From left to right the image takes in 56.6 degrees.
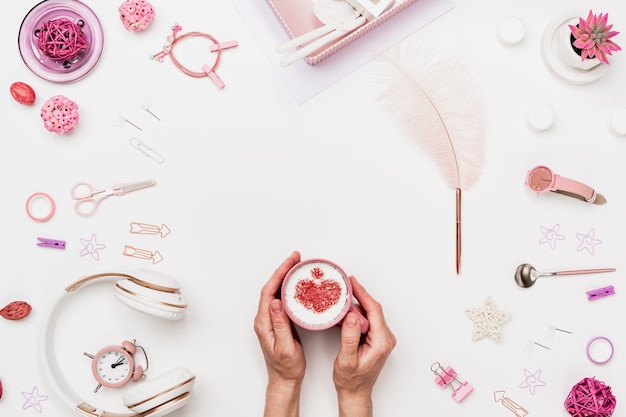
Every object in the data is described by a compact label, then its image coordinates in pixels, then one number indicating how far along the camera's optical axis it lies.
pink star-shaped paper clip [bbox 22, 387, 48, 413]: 1.38
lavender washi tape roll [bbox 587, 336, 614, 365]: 1.41
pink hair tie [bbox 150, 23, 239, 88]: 1.39
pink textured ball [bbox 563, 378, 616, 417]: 1.32
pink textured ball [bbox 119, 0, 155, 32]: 1.36
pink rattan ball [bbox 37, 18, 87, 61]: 1.34
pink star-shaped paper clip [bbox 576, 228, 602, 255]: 1.43
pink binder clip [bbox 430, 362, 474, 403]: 1.38
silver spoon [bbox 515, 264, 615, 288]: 1.40
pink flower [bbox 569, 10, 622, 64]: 1.30
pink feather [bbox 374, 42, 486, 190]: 1.40
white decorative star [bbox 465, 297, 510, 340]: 1.39
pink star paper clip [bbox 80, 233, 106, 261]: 1.39
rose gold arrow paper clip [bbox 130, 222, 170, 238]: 1.39
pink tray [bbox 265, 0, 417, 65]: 1.36
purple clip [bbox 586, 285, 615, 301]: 1.41
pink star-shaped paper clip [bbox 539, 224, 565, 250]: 1.42
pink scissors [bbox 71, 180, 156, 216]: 1.38
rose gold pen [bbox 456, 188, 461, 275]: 1.41
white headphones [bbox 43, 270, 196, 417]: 1.25
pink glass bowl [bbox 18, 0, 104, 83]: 1.38
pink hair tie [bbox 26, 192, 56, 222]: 1.38
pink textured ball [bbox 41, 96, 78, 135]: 1.34
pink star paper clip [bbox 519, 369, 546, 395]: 1.40
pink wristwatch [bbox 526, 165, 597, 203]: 1.36
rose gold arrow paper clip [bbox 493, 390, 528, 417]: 1.40
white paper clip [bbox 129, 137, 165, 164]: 1.40
